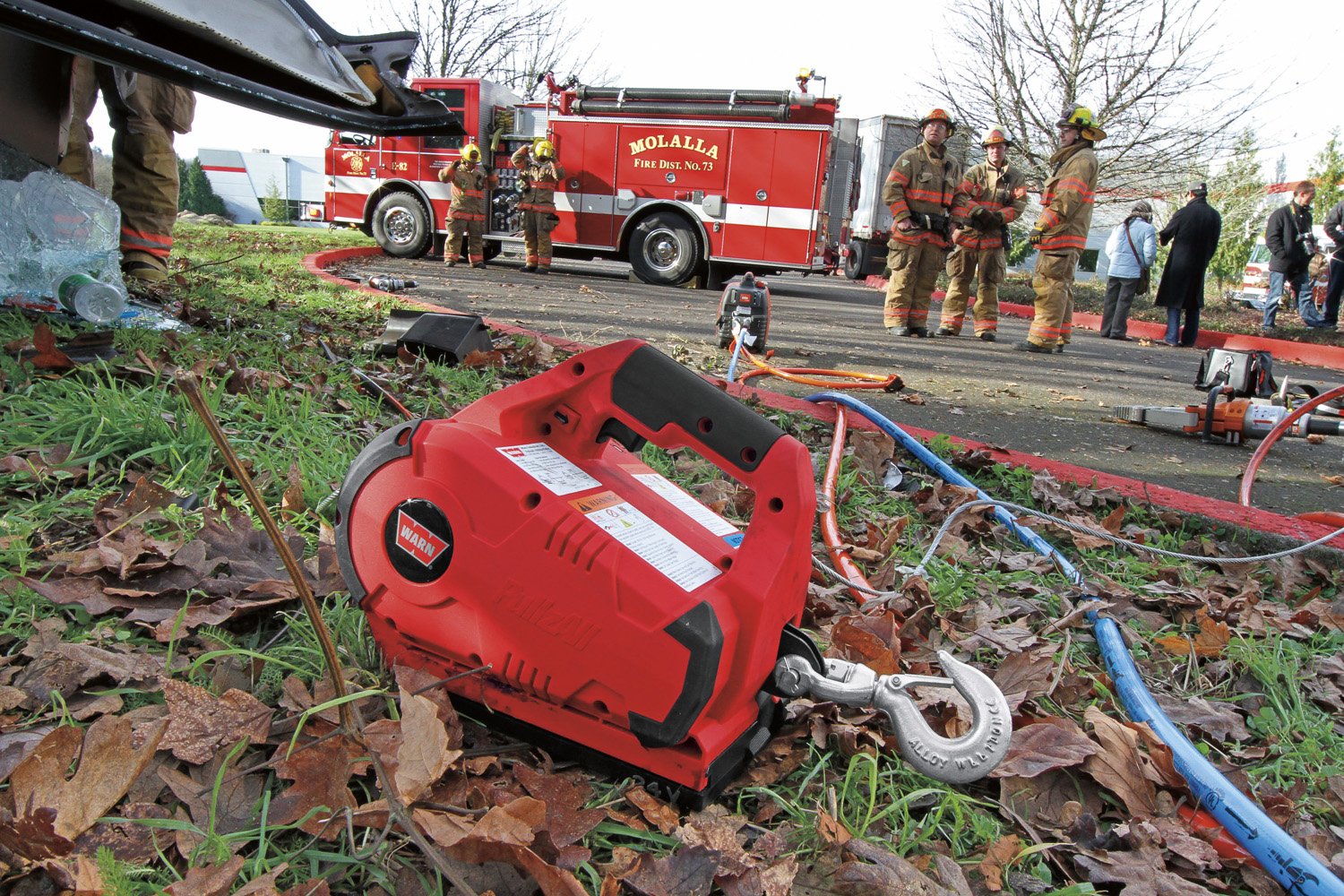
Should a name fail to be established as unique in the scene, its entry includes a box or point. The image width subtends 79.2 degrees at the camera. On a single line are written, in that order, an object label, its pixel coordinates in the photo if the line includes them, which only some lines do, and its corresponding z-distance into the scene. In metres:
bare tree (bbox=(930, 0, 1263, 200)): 17.84
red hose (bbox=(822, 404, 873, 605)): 2.32
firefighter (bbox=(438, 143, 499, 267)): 12.88
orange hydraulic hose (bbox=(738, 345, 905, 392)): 4.38
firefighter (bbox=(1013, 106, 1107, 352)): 7.87
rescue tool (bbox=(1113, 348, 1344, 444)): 4.37
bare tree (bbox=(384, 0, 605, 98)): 26.69
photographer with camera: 12.52
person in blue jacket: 11.12
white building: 38.59
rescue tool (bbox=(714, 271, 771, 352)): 5.40
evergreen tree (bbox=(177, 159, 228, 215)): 32.81
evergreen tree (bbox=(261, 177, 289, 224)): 35.69
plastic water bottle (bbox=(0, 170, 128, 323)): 3.38
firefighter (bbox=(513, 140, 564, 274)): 12.96
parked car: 20.66
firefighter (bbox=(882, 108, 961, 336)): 8.04
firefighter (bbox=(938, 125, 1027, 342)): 8.33
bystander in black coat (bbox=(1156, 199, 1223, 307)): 10.71
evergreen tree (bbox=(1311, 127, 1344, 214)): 16.94
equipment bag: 4.49
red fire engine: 12.47
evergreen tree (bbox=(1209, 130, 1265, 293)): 18.48
